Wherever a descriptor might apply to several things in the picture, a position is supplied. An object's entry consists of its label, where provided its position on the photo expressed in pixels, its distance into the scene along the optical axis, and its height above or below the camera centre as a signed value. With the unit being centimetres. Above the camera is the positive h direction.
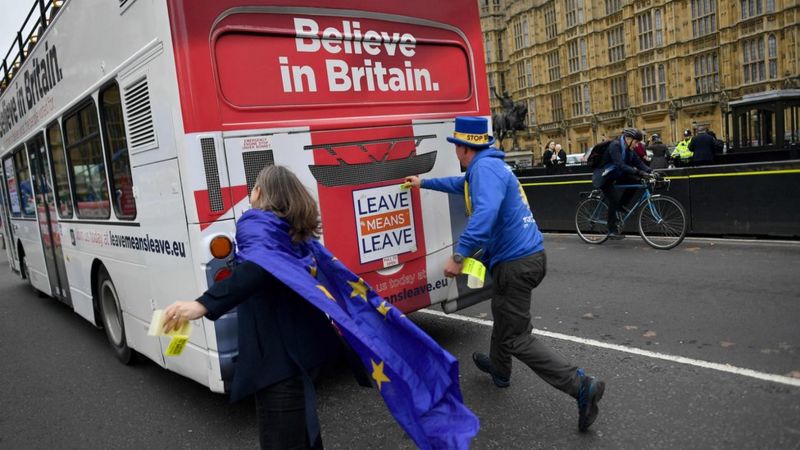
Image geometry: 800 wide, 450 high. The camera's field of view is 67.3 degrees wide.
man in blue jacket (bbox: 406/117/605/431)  339 -59
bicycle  884 -120
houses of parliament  3931 +578
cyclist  905 -46
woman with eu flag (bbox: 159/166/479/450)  228 -68
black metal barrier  860 -106
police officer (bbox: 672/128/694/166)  2202 -74
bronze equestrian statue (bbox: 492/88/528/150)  2978 +163
